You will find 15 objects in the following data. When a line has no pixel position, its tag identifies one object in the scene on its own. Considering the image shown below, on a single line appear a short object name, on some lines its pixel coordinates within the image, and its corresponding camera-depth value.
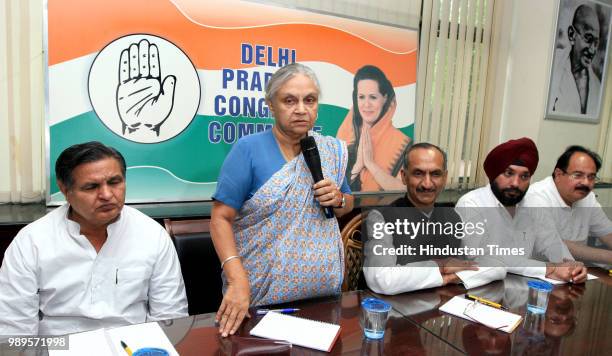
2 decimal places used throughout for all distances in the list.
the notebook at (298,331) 1.07
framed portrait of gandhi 3.49
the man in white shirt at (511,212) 2.03
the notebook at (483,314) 1.23
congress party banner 2.22
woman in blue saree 1.36
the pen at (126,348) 0.95
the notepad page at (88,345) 0.97
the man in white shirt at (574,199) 2.40
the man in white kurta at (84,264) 1.31
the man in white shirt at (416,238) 1.50
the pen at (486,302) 1.37
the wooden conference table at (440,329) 1.08
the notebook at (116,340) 0.98
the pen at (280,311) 1.24
